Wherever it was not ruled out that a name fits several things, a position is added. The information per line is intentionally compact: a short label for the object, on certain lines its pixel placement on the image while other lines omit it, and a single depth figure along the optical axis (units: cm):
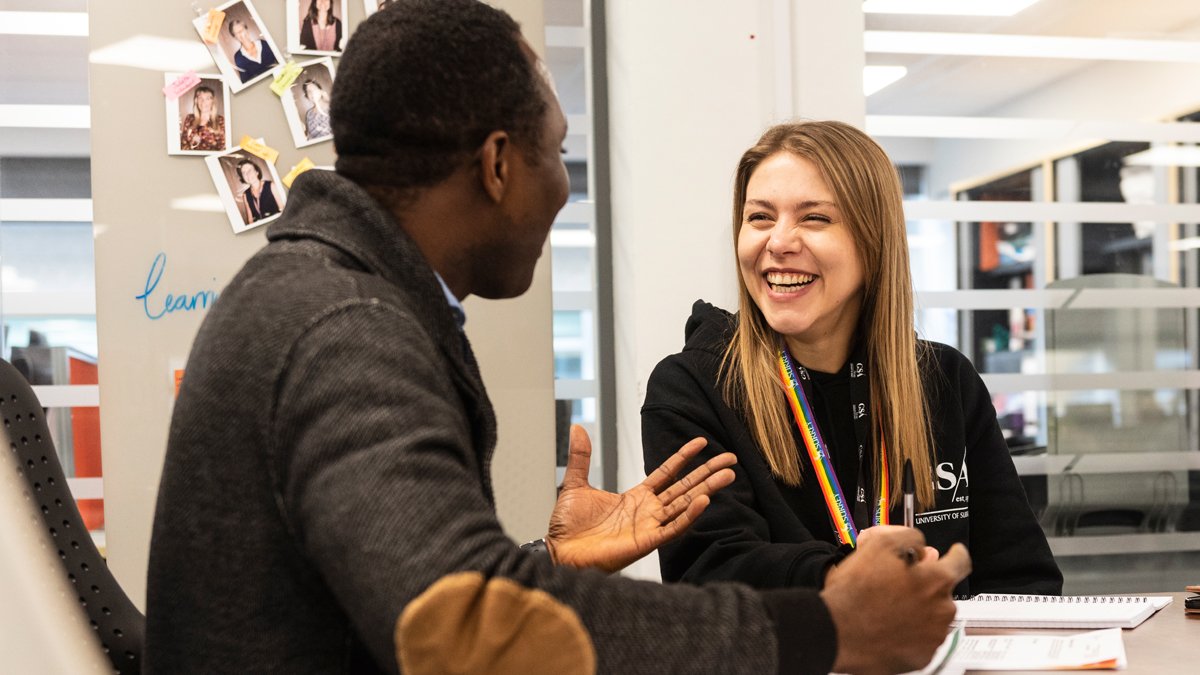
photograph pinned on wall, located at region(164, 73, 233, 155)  249
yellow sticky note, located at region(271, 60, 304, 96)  254
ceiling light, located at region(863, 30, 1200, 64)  298
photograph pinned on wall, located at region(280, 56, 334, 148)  254
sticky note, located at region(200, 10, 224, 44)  250
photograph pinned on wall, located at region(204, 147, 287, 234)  251
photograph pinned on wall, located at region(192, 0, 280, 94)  251
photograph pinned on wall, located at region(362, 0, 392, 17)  258
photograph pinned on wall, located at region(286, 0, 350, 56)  255
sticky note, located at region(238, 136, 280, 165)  252
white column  271
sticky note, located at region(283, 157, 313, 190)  254
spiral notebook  143
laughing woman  186
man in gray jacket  74
